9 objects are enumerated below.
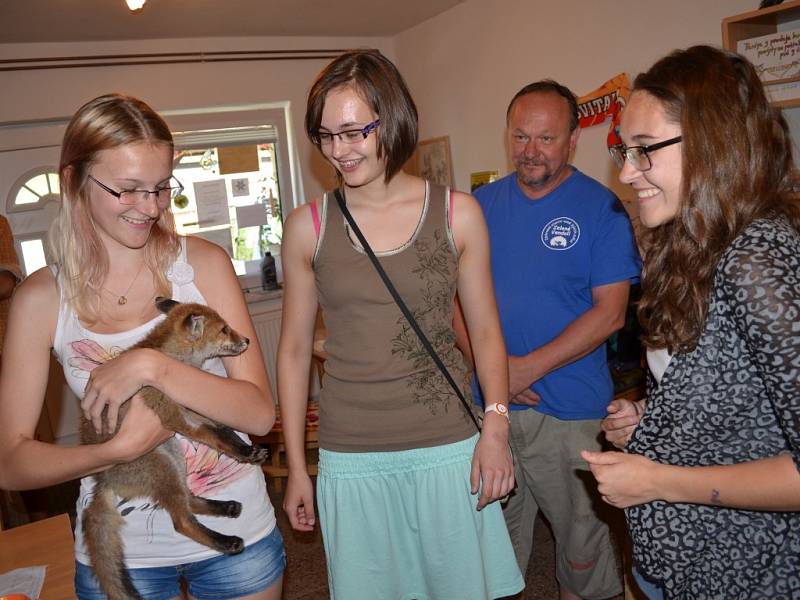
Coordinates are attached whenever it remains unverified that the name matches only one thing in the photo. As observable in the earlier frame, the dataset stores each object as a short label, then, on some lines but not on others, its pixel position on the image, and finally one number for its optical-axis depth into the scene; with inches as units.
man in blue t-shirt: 90.4
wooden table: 58.9
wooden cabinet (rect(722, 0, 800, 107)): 112.7
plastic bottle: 232.7
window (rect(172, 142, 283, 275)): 224.8
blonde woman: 49.0
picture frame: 222.1
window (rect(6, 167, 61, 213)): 197.2
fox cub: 51.2
